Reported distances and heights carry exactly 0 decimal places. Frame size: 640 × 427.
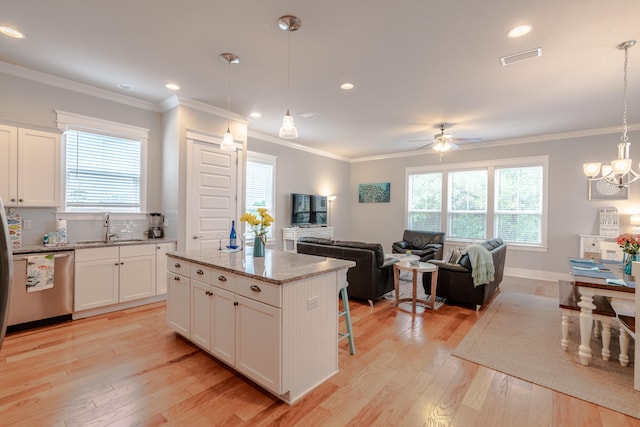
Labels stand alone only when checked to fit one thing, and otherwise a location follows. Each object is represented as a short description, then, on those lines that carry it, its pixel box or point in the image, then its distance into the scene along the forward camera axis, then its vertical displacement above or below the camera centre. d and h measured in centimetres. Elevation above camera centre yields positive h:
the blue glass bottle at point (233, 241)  332 -33
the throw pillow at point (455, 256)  434 -61
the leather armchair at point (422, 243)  637 -68
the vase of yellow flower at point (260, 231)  285 -19
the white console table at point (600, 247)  473 -52
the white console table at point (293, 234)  668 -50
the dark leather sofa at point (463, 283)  402 -96
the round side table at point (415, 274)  395 -82
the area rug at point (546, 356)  227 -131
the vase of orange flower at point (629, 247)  298 -31
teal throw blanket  388 -67
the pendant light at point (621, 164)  279 +56
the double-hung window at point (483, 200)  609 +31
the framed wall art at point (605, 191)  525 +43
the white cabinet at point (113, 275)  360 -83
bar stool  282 -105
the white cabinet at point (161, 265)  421 -78
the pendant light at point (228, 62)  310 +157
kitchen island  206 -79
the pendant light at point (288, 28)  248 +156
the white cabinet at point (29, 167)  327 +46
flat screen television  686 +4
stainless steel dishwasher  320 -99
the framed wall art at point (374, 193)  805 +54
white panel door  446 +24
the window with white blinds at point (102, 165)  388 +61
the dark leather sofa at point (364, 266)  412 -74
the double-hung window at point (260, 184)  610 +57
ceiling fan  503 +120
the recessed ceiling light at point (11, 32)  270 +159
